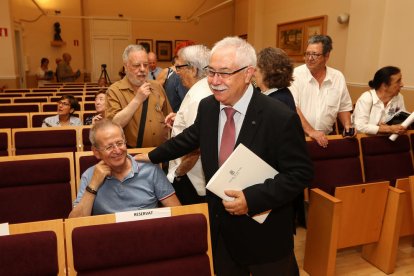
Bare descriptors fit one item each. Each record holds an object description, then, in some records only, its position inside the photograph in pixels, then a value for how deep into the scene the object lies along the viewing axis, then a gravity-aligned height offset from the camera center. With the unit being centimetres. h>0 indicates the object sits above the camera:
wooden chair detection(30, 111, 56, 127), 402 -49
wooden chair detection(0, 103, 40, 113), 481 -45
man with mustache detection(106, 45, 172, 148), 222 -18
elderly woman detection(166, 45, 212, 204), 194 -23
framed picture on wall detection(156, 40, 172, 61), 1367 +112
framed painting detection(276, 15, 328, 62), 754 +115
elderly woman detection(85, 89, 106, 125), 344 -26
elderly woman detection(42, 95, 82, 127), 368 -44
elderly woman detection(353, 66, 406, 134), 285 -17
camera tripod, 1226 +10
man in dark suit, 132 -30
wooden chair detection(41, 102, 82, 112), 493 -45
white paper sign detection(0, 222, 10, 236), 130 -58
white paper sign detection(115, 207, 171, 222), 141 -56
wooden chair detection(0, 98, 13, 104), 578 -42
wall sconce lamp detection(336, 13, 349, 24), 655 +121
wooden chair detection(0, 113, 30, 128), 395 -51
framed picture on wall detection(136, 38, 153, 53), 1359 +144
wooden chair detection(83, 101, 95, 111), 515 -44
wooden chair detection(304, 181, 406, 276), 222 -95
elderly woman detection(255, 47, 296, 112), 210 +4
